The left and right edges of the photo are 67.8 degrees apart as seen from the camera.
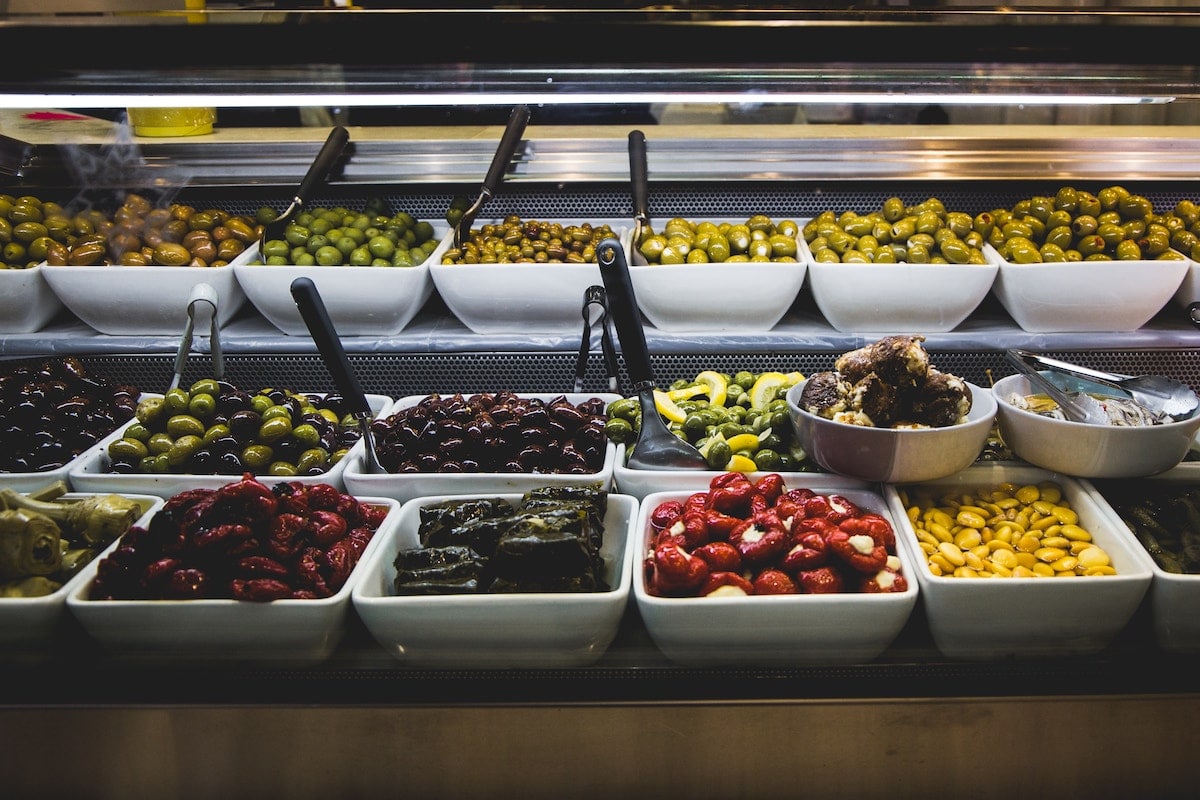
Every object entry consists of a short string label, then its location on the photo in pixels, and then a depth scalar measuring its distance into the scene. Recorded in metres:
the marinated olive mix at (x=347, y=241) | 2.33
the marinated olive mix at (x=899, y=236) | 2.26
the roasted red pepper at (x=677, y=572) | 1.47
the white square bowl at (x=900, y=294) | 2.16
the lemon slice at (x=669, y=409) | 2.03
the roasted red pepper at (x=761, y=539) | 1.51
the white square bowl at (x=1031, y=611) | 1.44
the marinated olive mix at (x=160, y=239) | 2.30
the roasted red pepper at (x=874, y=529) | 1.54
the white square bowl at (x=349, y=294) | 2.23
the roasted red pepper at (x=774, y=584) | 1.46
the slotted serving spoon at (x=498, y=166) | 2.47
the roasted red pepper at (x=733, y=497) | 1.65
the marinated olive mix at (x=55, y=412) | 1.92
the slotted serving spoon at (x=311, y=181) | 2.45
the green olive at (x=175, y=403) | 1.99
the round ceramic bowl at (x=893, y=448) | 1.61
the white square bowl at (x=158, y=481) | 1.82
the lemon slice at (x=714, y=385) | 2.09
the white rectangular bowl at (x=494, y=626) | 1.44
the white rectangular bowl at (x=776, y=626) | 1.43
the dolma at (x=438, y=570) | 1.49
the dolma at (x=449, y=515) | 1.63
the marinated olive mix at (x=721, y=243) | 2.33
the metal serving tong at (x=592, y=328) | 2.06
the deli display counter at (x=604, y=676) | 1.39
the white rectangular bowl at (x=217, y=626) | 1.44
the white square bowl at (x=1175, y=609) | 1.45
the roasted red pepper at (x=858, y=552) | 1.49
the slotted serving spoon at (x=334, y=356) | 1.71
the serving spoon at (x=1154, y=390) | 1.74
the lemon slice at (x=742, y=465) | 1.80
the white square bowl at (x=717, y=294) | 2.20
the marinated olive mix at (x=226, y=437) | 1.90
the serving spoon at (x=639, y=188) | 2.40
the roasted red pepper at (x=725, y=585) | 1.47
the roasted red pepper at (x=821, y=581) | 1.47
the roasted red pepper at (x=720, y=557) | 1.50
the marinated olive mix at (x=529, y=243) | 2.34
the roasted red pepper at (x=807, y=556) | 1.50
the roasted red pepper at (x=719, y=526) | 1.58
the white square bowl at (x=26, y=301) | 2.22
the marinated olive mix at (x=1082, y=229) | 2.22
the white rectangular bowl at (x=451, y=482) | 1.79
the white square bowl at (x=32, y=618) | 1.46
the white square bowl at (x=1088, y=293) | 2.11
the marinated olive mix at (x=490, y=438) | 1.89
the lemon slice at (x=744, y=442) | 1.88
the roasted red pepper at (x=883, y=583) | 1.47
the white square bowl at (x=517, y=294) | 2.23
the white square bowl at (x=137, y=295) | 2.22
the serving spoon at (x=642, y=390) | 1.80
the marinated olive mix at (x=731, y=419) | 1.85
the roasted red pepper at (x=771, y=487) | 1.68
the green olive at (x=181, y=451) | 1.90
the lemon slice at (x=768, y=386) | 2.04
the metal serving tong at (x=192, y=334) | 2.12
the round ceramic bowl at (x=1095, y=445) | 1.62
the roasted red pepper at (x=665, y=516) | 1.68
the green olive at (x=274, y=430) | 1.93
